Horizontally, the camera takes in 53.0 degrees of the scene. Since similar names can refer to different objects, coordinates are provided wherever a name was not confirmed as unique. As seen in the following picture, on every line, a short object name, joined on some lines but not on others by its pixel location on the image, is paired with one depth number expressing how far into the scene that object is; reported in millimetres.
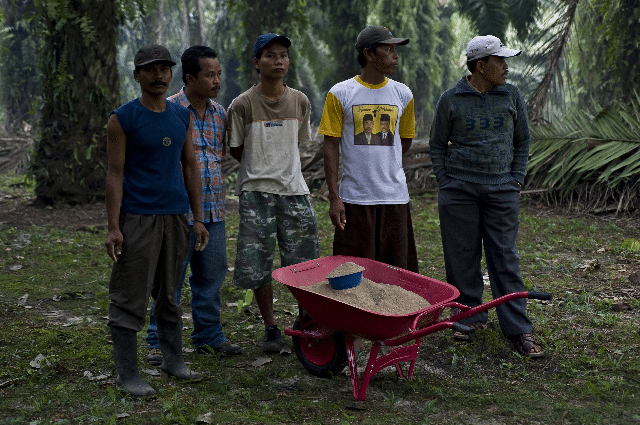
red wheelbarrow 3309
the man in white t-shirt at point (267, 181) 4227
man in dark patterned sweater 4238
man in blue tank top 3414
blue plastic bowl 3711
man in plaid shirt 4113
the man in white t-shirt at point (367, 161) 4152
